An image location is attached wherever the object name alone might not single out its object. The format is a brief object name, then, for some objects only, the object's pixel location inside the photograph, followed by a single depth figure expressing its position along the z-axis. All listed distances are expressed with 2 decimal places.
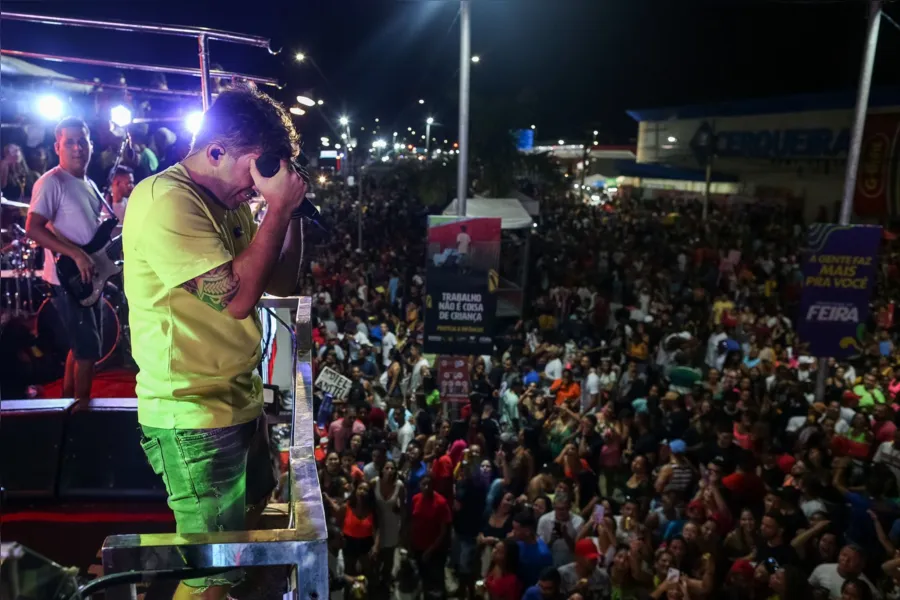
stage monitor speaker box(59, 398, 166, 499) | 3.96
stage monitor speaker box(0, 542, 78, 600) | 1.12
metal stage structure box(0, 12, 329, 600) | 1.41
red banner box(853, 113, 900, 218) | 20.27
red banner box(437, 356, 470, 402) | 9.41
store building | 20.52
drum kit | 5.51
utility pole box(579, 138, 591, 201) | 43.06
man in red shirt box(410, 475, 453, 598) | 6.94
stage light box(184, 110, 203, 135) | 6.75
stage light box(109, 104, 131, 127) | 7.71
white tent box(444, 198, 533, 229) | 15.95
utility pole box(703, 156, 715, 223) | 26.28
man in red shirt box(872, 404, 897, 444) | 8.16
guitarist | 3.97
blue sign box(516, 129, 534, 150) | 24.61
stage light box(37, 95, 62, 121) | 8.56
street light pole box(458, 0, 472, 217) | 9.60
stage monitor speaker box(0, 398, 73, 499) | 3.90
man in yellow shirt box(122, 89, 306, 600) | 1.87
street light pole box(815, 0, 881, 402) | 9.34
